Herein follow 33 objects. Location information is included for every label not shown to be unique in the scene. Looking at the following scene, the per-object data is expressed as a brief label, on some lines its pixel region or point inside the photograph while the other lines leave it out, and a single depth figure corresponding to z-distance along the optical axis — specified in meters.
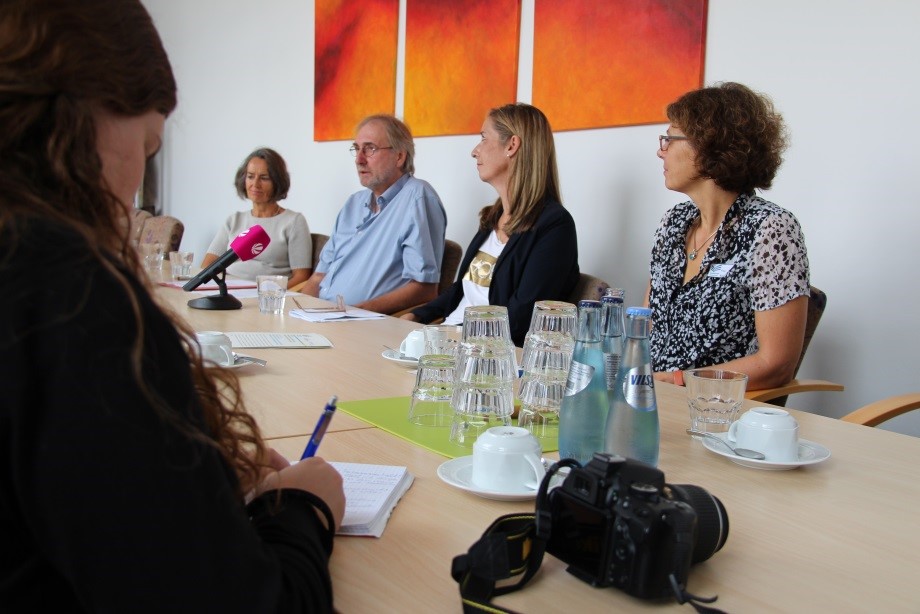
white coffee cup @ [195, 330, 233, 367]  1.63
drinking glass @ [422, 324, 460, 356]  1.70
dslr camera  0.75
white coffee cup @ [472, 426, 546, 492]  1.00
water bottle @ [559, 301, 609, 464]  1.10
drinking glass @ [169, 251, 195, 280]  3.49
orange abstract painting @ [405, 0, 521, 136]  3.57
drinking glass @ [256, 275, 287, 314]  2.62
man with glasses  3.50
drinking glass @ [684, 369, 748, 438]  1.33
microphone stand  2.62
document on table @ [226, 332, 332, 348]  2.02
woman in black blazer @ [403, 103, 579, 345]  2.80
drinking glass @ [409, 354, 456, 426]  1.38
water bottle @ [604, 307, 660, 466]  1.05
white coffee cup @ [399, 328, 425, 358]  1.80
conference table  0.78
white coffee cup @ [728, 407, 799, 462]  1.17
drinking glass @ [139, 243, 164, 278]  3.55
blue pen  0.93
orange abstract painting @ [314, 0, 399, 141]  4.33
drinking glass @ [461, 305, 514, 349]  1.37
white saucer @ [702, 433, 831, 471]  1.16
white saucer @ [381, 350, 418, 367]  1.81
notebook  0.91
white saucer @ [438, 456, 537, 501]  0.99
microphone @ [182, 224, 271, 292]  2.58
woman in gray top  4.32
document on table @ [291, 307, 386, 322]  2.53
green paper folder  1.22
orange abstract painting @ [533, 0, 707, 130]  2.86
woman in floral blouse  2.10
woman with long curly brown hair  0.52
